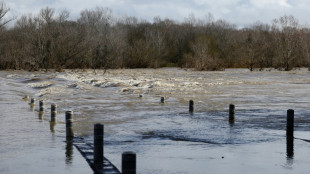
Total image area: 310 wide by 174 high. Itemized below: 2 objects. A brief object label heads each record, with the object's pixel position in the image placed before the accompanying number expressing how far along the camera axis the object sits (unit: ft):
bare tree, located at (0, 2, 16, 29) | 269.44
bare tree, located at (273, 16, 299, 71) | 260.05
